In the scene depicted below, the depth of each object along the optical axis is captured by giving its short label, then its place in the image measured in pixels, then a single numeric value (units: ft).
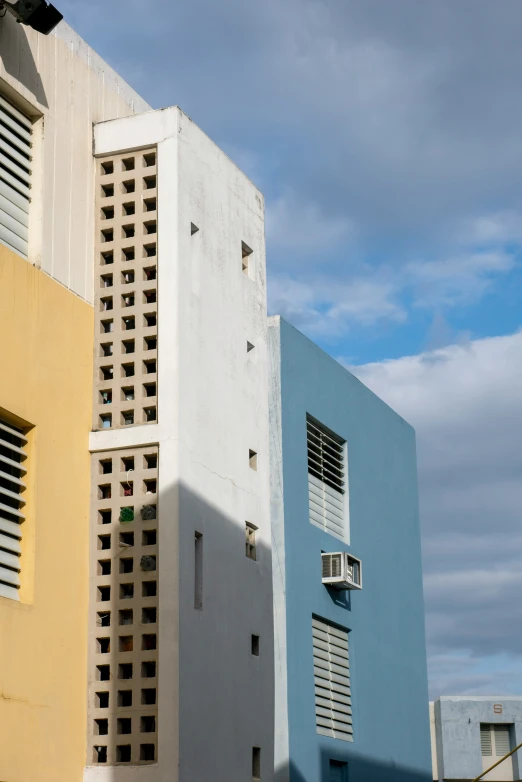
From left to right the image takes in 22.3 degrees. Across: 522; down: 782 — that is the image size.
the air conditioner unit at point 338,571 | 66.20
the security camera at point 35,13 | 44.04
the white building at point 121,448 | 43.57
